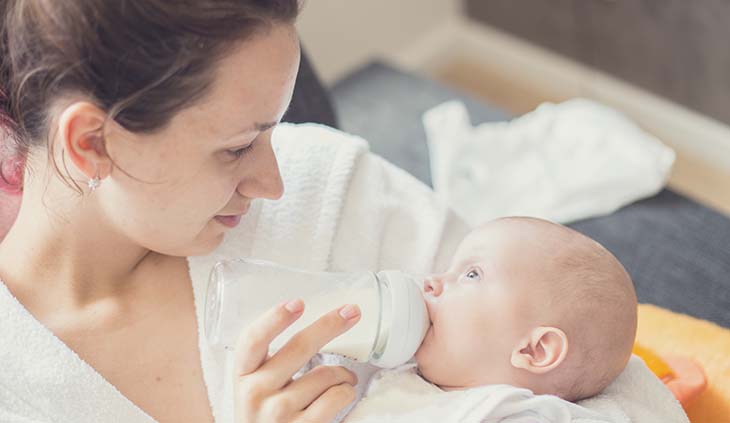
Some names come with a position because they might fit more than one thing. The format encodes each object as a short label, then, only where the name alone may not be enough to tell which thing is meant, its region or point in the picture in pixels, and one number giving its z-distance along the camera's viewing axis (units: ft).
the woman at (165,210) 3.44
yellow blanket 3.93
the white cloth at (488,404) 3.57
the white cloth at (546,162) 4.85
